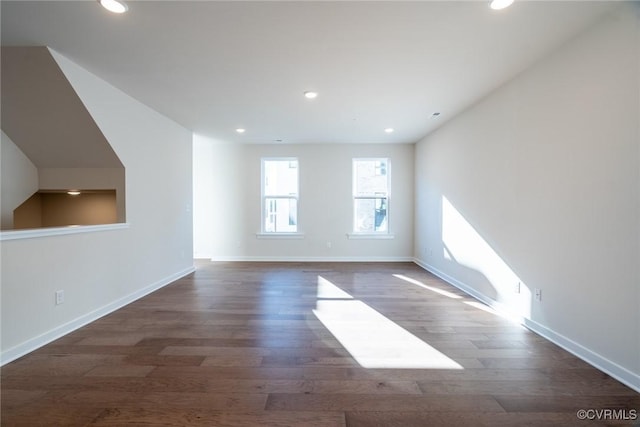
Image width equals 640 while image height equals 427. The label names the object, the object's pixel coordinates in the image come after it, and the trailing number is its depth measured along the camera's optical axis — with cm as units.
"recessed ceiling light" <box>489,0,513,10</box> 169
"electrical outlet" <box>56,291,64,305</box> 235
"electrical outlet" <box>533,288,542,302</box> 238
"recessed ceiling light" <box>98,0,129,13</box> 171
